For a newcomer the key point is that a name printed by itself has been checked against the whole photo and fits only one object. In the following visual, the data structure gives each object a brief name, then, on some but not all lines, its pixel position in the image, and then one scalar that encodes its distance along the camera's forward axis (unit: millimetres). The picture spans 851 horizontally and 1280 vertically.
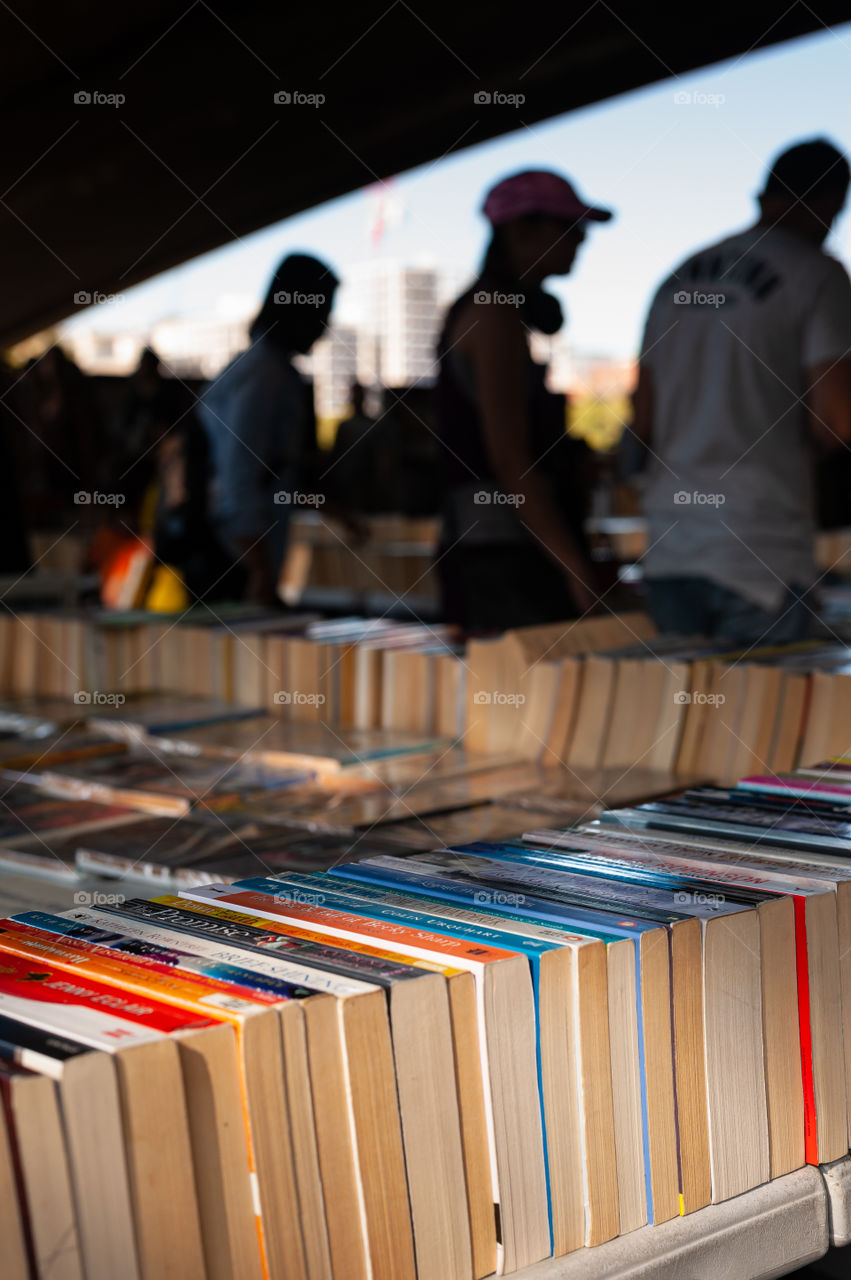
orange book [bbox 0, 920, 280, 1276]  1232
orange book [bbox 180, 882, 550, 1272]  1373
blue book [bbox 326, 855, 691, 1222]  1468
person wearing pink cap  3443
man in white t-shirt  3219
